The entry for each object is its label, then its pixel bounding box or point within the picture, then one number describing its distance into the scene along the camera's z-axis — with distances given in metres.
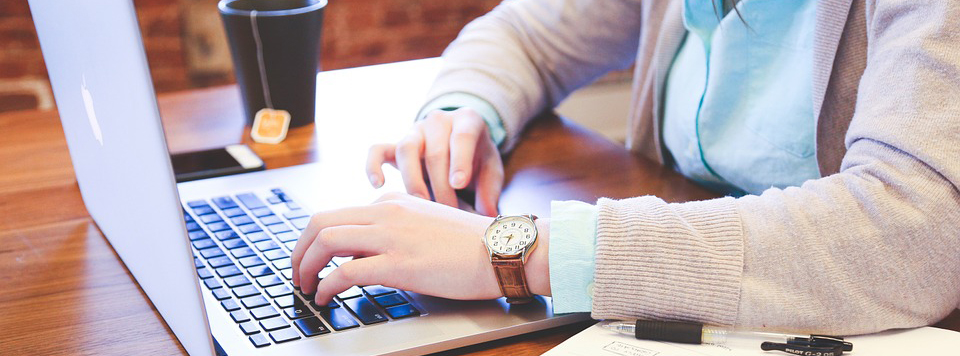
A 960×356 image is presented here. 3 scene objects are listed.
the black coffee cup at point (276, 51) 1.08
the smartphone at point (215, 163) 0.99
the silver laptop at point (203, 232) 0.54
